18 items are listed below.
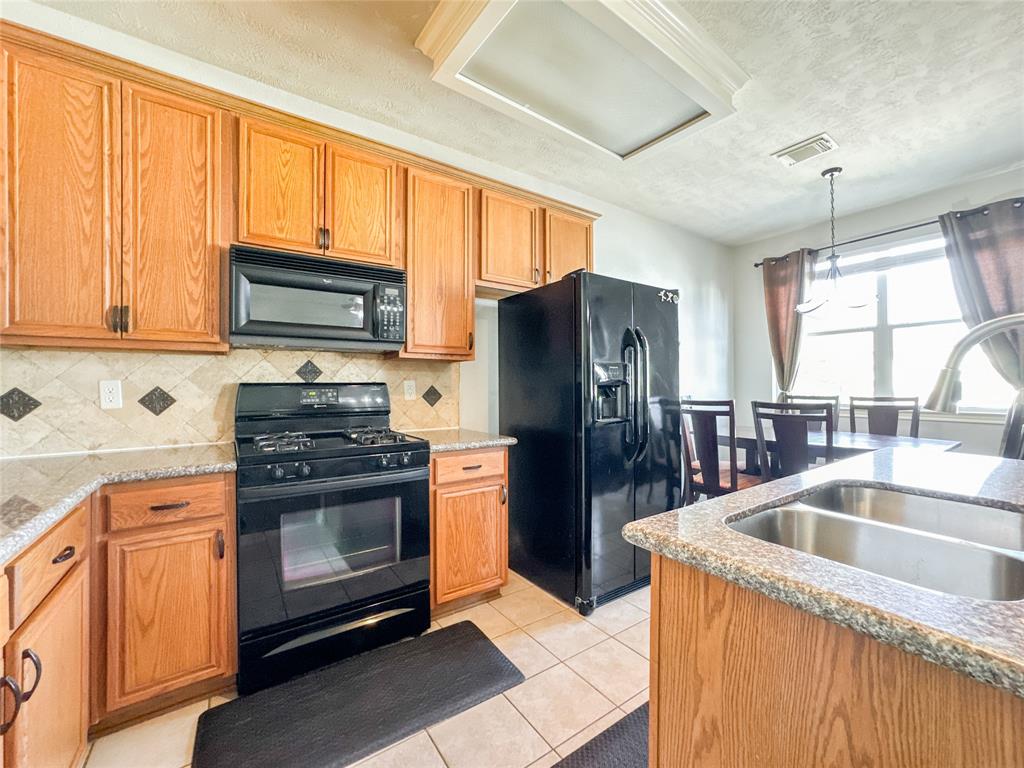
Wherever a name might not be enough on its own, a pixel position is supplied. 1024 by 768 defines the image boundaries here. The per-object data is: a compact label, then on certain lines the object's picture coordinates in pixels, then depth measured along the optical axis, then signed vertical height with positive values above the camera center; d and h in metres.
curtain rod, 3.41 +1.24
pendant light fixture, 3.02 +0.64
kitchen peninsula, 0.47 -0.37
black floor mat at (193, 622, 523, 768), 1.42 -1.21
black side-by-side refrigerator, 2.28 -0.26
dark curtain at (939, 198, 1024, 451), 2.97 +0.81
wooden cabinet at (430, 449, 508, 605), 2.17 -0.79
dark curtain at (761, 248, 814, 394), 4.13 +0.76
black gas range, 1.68 -0.65
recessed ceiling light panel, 1.66 +1.42
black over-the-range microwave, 1.86 +0.37
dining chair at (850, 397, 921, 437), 3.11 -0.25
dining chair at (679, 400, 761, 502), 2.63 -0.48
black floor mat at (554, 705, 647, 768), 1.39 -1.22
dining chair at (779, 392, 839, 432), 3.66 -0.17
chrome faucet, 0.74 +0.03
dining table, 2.54 -0.39
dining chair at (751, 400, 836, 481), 2.46 -0.31
